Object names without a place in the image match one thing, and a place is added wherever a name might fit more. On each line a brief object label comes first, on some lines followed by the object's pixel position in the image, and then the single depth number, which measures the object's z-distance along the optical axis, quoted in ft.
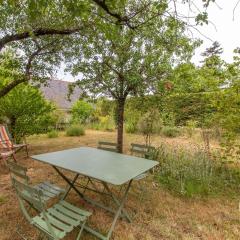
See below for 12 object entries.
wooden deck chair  18.97
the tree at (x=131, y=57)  17.92
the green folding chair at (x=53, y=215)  6.83
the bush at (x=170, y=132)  31.15
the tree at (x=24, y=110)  22.91
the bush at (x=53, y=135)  35.17
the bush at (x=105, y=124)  46.11
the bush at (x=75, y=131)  37.42
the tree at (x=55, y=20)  8.52
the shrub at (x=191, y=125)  20.49
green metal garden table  8.27
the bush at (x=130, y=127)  36.63
